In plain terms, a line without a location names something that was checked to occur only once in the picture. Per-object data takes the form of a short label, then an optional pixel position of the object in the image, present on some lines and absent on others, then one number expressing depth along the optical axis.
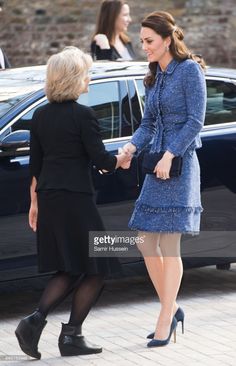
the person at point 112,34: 20.70
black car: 13.82
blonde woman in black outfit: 12.18
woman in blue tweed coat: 12.51
